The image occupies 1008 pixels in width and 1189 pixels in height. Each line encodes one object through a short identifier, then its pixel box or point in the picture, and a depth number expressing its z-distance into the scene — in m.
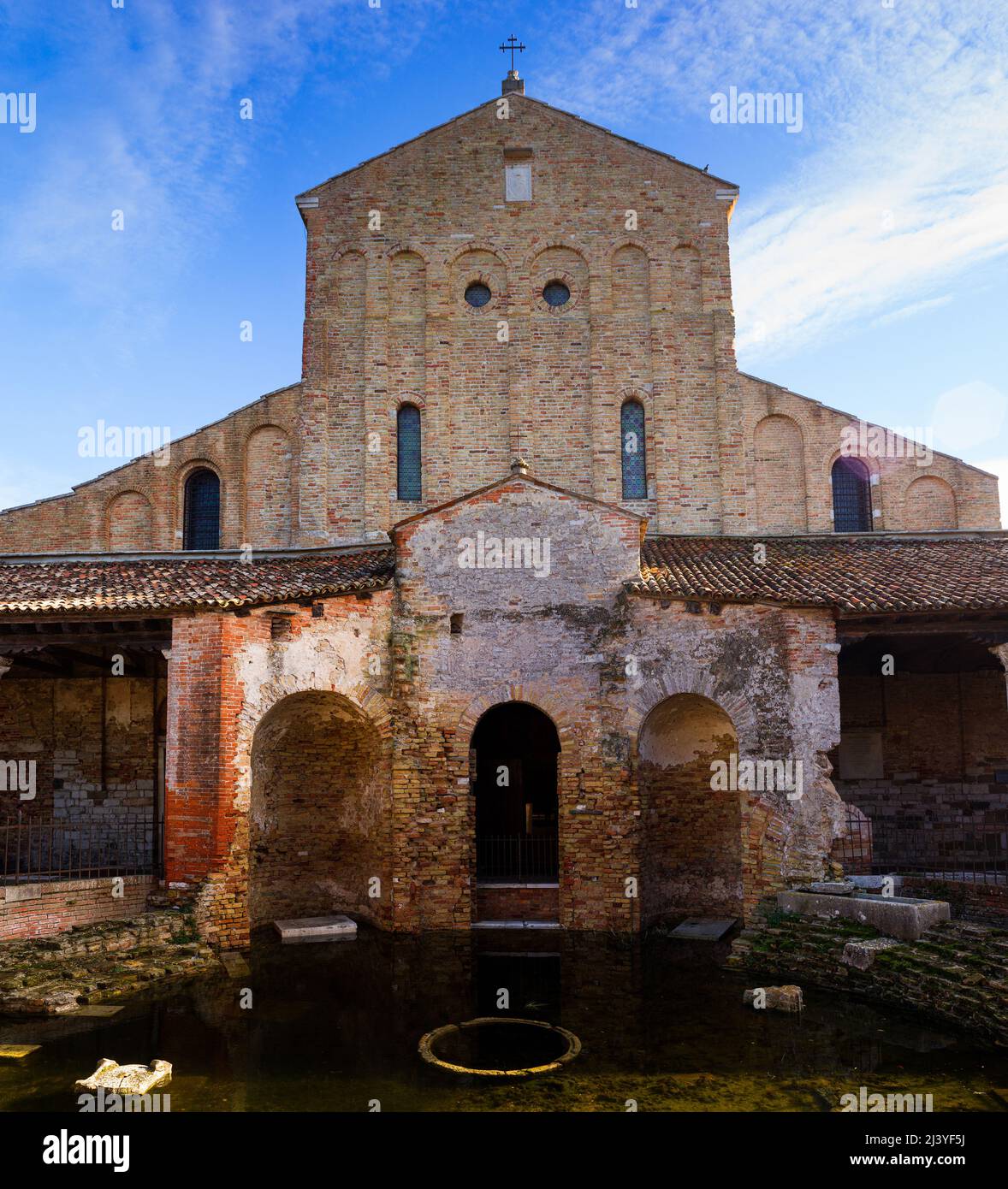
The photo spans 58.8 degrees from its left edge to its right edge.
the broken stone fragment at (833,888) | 11.22
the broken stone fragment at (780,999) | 9.41
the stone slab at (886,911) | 10.12
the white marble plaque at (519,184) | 17.25
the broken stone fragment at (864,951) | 9.94
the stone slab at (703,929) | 12.49
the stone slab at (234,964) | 11.02
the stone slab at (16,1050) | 8.34
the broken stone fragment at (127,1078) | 7.46
